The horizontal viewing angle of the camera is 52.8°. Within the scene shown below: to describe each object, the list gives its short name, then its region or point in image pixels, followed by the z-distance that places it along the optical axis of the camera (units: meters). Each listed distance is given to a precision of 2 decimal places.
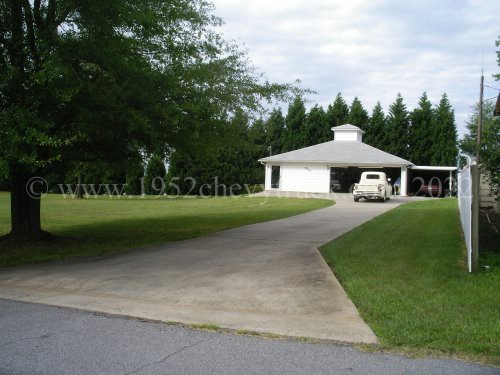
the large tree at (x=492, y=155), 8.70
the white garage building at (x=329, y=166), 36.00
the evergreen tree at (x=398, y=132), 49.94
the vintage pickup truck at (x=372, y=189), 29.19
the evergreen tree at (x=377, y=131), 50.59
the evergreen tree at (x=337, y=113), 53.16
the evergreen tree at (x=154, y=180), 41.72
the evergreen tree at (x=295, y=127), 52.66
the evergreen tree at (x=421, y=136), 49.28
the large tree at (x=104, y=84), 9.50
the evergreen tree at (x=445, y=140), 47.81
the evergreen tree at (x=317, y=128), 52.84
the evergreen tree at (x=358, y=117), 51.50
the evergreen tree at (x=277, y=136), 53.75
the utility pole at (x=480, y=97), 36.17
